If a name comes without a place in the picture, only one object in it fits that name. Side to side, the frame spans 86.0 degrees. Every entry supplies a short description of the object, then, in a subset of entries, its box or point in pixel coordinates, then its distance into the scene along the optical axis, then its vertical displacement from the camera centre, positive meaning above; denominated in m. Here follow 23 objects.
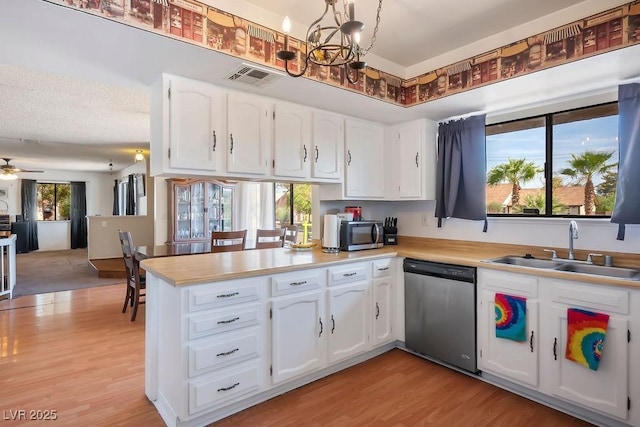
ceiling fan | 7.61 +0.86
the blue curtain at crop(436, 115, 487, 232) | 3.08 +0.35
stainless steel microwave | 2.99 -0.24
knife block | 3.49 -0.28
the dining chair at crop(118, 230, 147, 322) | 3.78 -0.79
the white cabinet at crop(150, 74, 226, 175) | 2.23 +0.56
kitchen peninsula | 1.89 -0.74
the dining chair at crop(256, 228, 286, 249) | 4.38 -0.32
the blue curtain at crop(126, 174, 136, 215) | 8.91 +0.34
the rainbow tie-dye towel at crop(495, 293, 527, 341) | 2.26 -0.73
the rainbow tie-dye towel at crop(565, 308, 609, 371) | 1.94 -0.74
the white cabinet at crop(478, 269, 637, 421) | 1.91 -0.86
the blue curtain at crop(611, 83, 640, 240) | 2.26 +0.33
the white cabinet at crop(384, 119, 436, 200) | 3.30 +0.47
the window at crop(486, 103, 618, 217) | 2.54 +0.36
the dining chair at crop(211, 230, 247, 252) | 3.57 -0.34
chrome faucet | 2.44 -0.18
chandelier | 1.30 +0.70
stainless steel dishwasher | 2.53 -0.81
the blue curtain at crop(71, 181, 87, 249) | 10.43 -0.19
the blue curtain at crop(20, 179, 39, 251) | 9.65 +0.03
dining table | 3.53 -0.46
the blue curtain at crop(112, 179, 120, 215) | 10.56 +0.31
